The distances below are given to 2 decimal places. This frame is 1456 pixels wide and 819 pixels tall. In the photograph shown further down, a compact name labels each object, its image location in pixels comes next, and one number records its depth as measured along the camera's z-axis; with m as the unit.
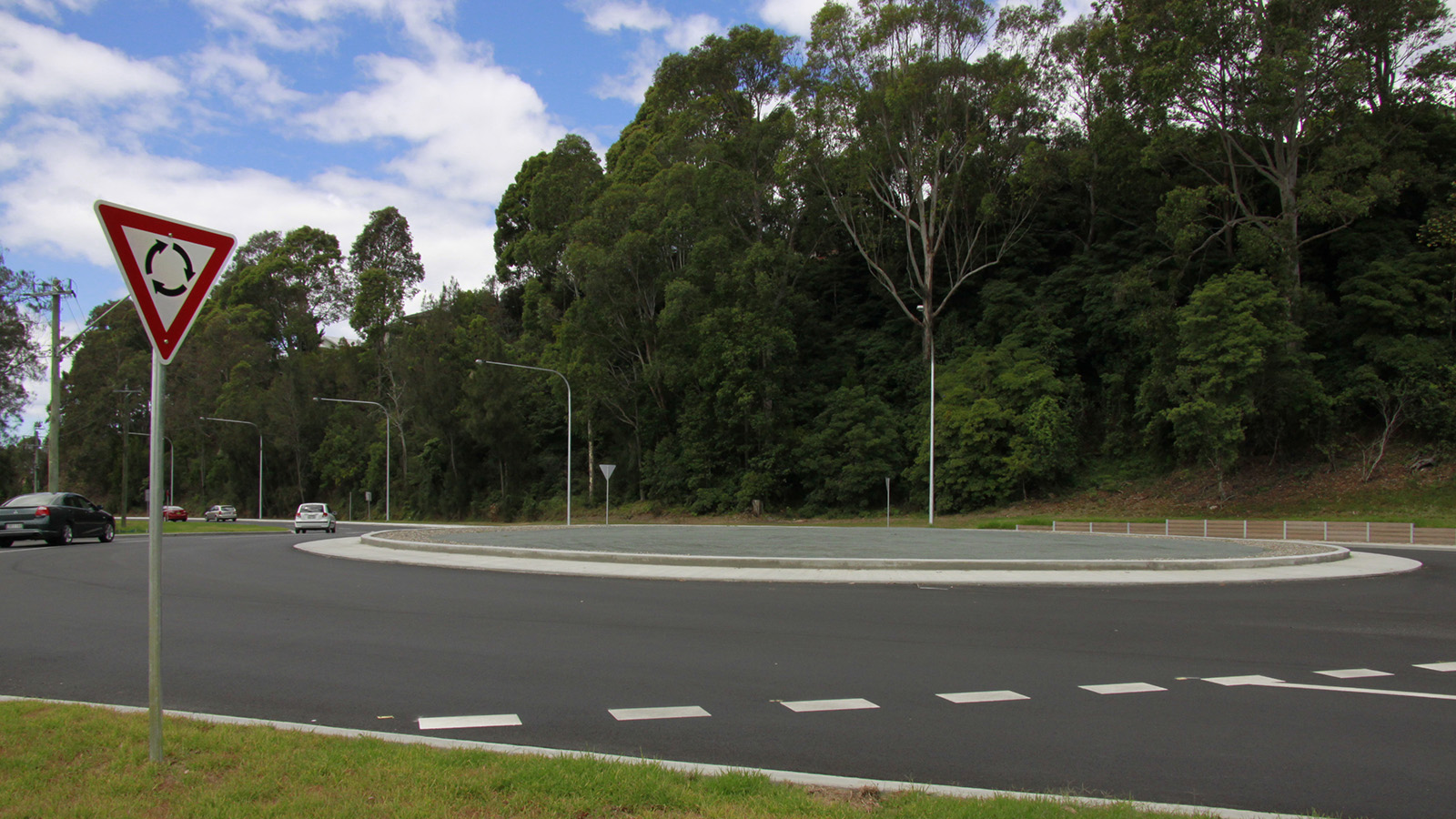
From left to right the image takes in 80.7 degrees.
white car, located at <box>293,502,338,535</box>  43.31
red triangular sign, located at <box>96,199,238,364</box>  4.45
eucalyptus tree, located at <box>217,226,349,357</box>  93.12
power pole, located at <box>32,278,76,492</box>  31.50
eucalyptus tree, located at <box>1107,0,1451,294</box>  35.94
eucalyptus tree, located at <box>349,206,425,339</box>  90.31
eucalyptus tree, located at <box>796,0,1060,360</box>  43.31
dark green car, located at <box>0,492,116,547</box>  23.92
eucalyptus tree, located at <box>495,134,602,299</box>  57.06
